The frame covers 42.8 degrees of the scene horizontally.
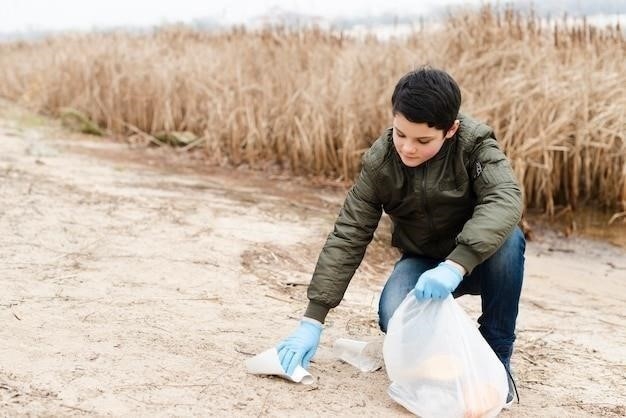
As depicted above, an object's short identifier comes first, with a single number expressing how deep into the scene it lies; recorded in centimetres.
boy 209
